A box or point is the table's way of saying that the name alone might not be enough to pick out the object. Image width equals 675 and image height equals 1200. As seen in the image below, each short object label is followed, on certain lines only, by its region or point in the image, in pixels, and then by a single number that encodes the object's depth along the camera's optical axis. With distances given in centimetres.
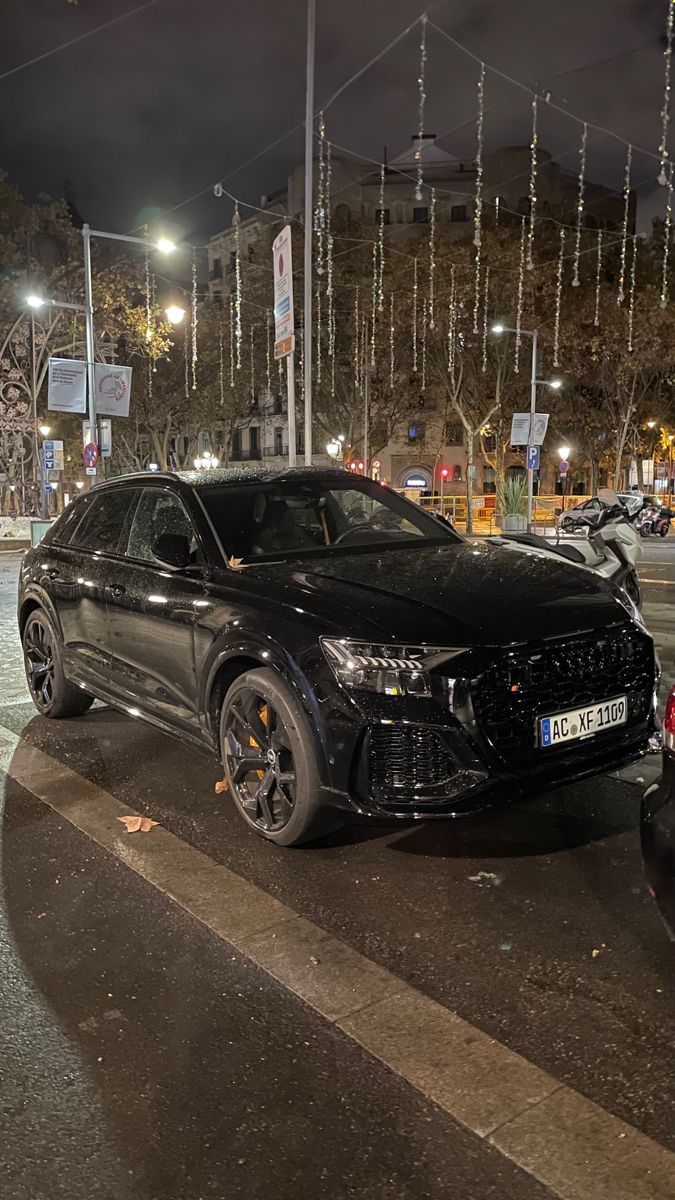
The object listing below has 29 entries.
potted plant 2873
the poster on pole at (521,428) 2891
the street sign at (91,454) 2344
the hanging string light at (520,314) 3049
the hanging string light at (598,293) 2970
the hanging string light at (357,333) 3657
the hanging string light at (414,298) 3306
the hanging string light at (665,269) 1556
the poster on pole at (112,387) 2248
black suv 366
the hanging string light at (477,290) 3002
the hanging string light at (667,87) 1054
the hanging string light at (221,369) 4397
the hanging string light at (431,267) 3118
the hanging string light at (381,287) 3314
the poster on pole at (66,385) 2114
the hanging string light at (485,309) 3184
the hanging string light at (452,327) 3276
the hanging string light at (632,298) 3034
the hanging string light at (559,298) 3034
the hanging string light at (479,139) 1643
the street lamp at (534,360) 2996
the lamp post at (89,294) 2194
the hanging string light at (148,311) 2759
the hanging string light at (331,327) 3459
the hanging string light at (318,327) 3664
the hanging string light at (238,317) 3781
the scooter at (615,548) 789
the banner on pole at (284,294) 1078
